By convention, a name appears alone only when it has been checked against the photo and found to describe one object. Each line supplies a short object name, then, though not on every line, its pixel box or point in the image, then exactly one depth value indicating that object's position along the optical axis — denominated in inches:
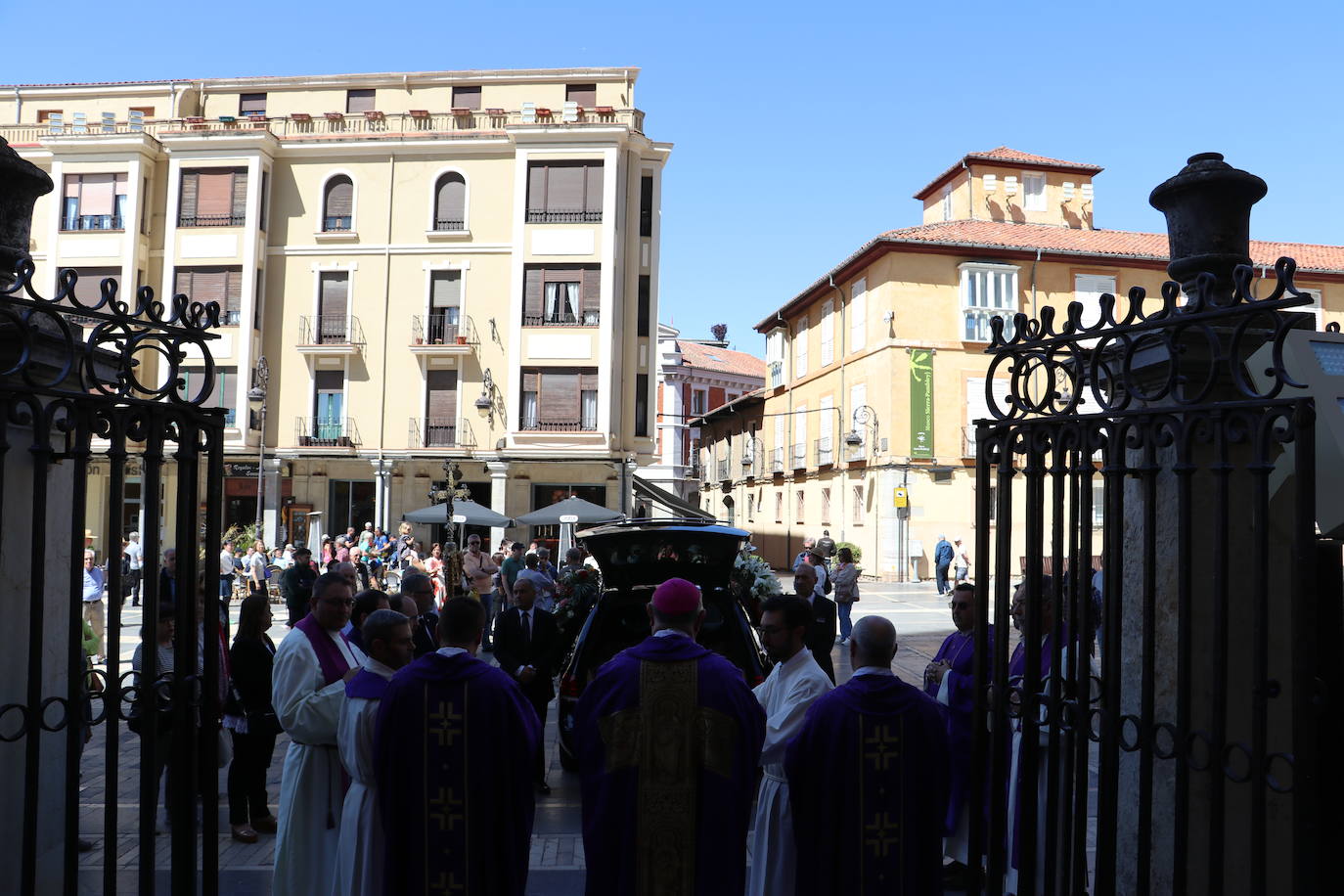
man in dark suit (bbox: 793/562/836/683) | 387.9
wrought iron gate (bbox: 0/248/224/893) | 150.6
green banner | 1321.4
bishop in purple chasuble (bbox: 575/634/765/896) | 181.8
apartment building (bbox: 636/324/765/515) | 2031.3
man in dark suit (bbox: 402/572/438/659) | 314.8
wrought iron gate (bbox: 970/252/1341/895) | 138.6
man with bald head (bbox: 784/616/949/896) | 177.3
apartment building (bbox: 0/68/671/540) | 1208.8
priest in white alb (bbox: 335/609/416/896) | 186.9
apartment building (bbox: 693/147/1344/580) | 1322.6
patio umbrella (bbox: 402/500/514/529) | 896.9
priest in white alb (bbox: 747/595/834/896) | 190.9
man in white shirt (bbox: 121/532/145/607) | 836.4
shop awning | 1203.9
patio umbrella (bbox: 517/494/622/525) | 888.3
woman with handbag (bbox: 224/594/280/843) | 269.7
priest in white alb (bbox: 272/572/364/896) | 202.2
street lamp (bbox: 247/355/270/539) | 949.8
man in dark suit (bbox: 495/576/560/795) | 350.3
